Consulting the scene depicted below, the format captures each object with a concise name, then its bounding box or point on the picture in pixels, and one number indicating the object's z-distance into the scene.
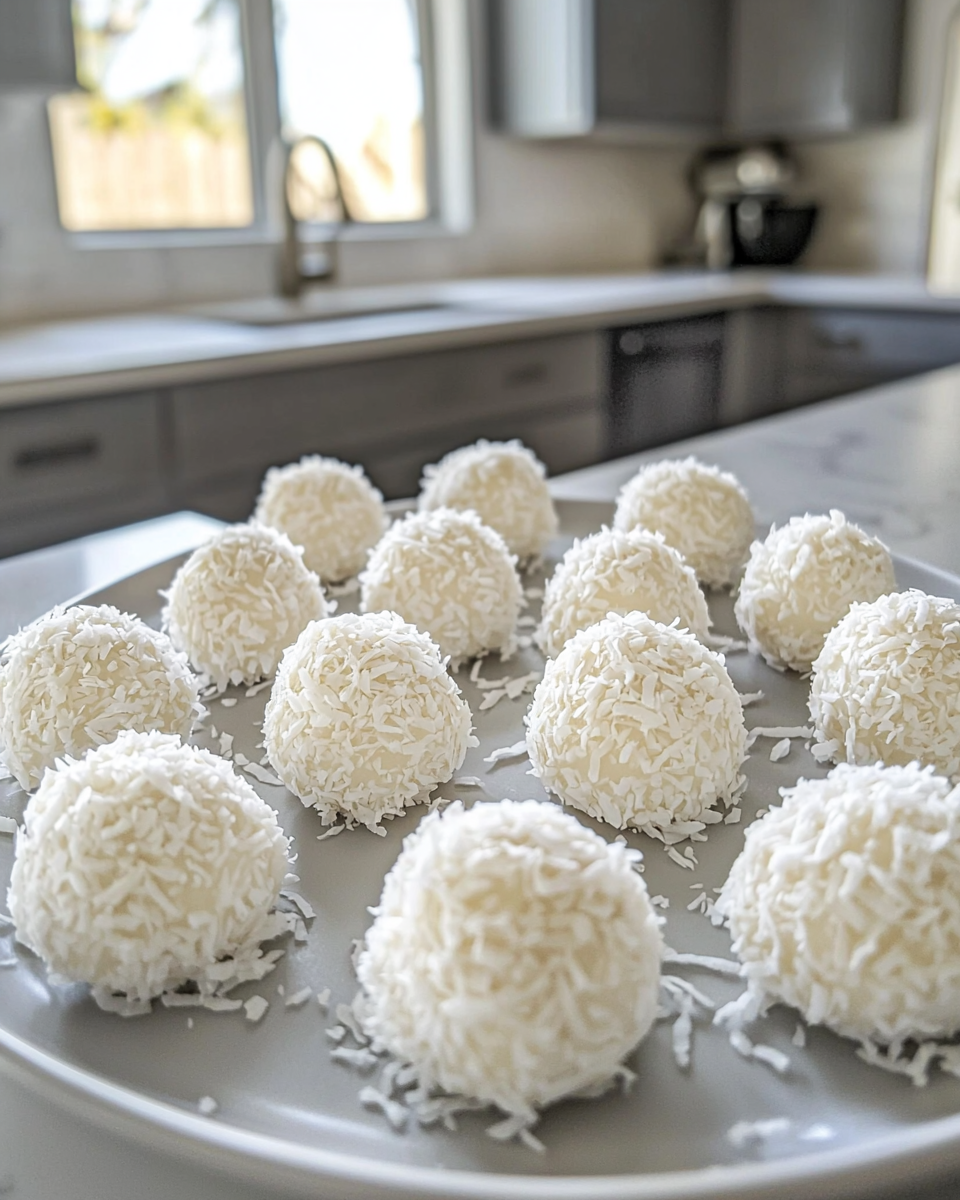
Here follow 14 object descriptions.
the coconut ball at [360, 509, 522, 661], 0.25
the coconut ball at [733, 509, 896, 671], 0.24
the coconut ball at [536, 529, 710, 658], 0.24
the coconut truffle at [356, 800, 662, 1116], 0.14
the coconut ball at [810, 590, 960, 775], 0.20
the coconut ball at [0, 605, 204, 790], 0.20
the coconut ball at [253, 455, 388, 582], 0.29
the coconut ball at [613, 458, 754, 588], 0.28
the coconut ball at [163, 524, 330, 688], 0.24
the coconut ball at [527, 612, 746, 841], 0.19
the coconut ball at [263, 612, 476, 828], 0.20
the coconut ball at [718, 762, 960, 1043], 0.14
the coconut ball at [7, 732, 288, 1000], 0.15
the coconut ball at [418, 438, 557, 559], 0.30
